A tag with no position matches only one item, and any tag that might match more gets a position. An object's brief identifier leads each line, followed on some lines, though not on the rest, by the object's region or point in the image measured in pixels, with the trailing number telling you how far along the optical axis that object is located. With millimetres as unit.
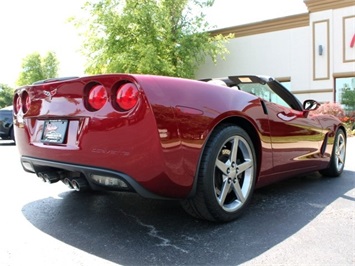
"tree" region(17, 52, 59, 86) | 44188
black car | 10727
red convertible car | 2219
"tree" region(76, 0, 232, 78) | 16328
